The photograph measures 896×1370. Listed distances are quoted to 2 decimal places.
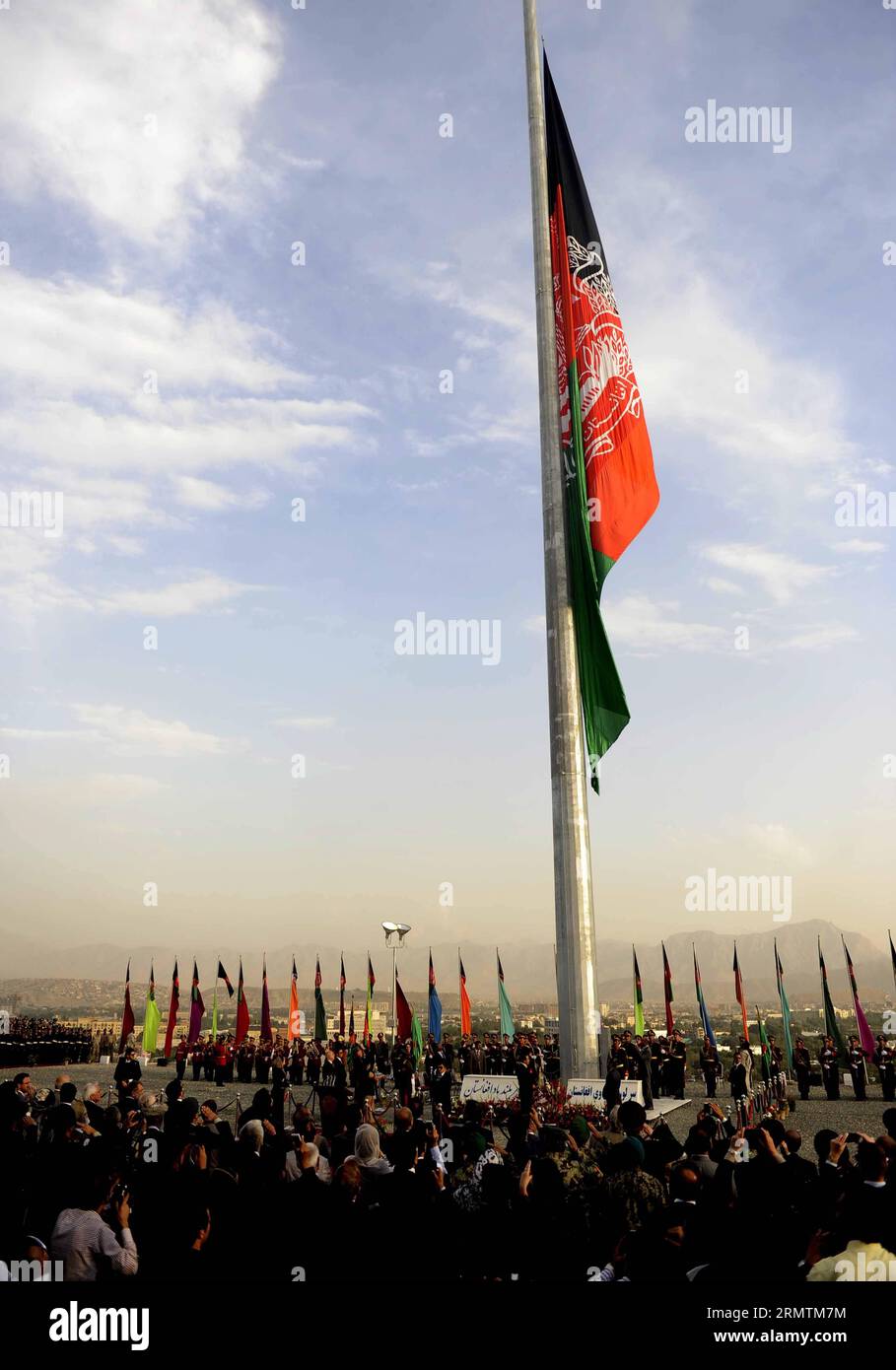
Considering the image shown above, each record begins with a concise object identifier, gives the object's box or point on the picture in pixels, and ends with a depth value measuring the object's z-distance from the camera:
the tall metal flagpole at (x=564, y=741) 18.22
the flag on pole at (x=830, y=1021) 29.26
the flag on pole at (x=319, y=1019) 37.65
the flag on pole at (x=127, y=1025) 35.78
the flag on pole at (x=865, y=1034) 26.12
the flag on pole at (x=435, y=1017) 32.16
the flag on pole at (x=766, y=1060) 27.82
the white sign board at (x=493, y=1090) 18.75
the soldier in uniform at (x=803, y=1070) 28.75
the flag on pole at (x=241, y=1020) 35.78
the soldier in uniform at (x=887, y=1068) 27.70
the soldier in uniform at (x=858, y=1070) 28.08
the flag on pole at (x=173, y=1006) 37.13
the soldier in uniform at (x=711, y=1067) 26.98
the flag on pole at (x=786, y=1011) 28.60
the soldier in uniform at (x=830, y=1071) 28.22
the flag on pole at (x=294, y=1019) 41.51
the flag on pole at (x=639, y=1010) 30.23
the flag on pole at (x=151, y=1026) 34.75
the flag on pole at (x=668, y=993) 29.06
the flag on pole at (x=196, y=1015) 35.88
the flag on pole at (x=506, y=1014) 31.69
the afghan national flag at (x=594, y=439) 19.81
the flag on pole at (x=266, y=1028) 37.84
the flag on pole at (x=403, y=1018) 29.33
